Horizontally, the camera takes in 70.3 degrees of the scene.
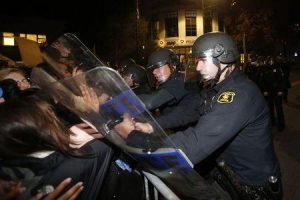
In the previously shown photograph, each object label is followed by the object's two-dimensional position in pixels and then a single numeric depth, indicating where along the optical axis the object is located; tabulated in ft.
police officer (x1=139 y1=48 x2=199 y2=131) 7.86
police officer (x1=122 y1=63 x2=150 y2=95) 12.40
